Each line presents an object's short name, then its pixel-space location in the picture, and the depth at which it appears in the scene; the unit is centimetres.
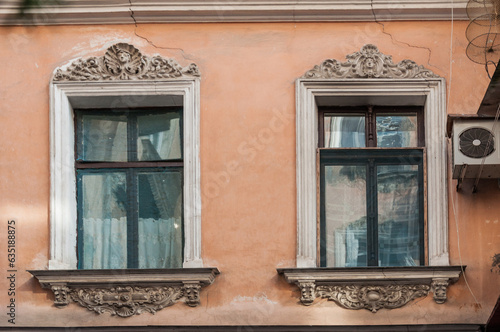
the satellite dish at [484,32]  1502
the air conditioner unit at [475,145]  1562
